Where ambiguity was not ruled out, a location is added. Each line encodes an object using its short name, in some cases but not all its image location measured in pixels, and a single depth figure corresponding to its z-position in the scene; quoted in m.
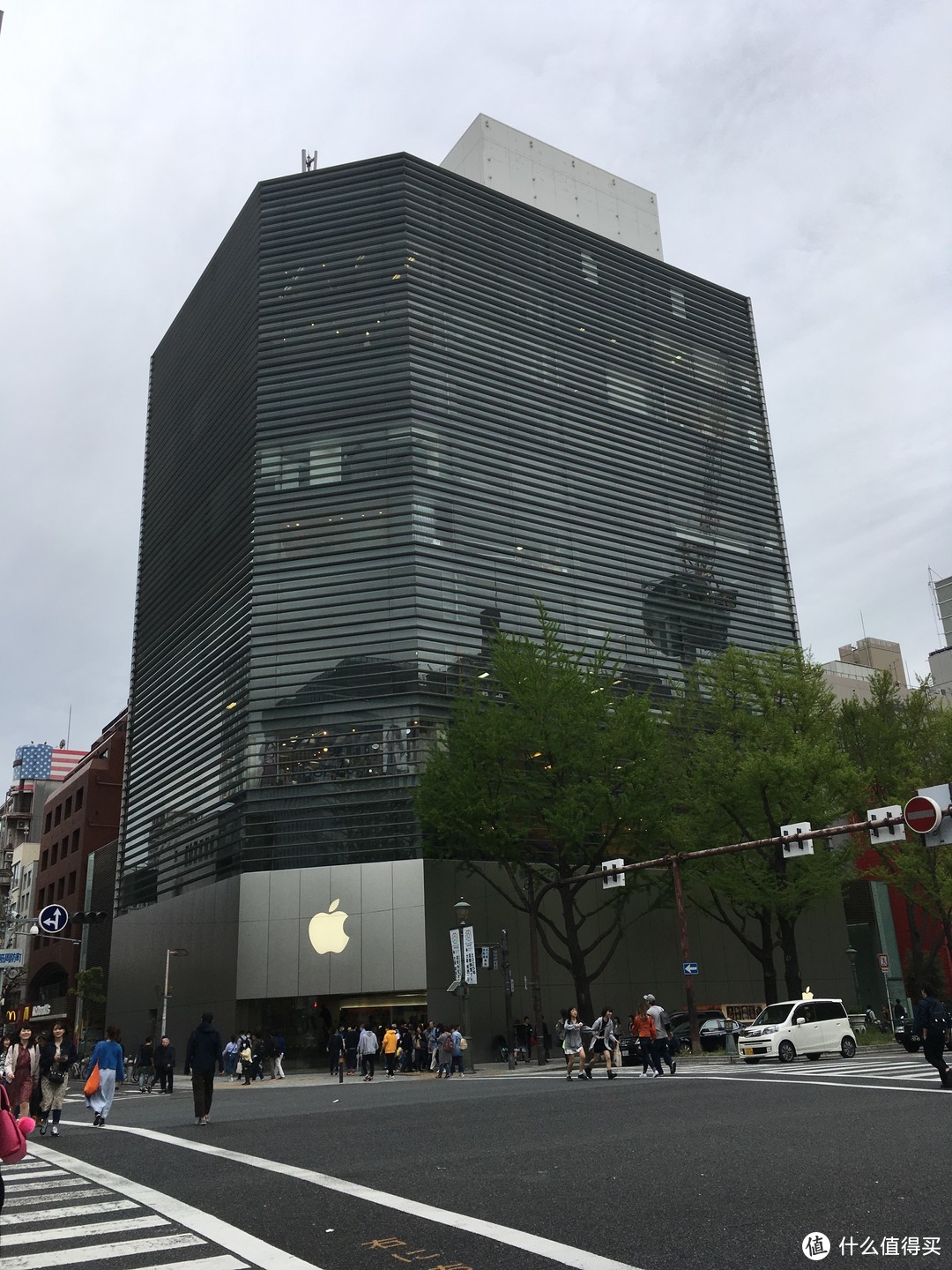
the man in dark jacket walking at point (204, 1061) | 16.03
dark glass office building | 41.28
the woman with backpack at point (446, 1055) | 30.20
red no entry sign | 20.73
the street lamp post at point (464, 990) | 32.47
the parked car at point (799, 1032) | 27.33
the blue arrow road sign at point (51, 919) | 31.05
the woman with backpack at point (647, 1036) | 22.97
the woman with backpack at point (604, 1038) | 24.03
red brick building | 72.75
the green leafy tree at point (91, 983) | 57.56
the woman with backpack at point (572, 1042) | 24.53
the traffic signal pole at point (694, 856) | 25.49
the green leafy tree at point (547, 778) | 34.78
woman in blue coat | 18.03
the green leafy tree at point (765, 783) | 35.25
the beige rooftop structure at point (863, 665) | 95.25
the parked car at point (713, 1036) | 35.88
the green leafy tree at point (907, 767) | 39.44
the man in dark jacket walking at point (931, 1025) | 17.14
